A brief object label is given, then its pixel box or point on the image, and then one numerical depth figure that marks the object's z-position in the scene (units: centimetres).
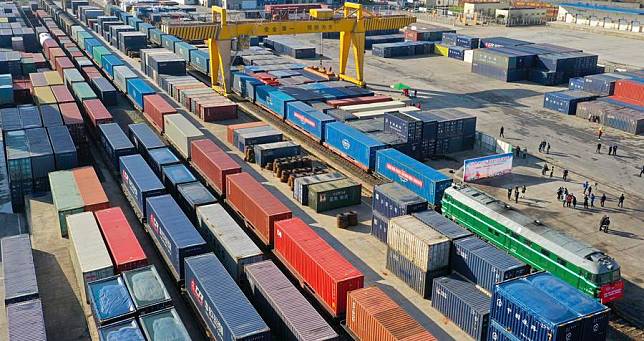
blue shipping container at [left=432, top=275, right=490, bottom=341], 3123
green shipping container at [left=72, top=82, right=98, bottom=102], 6771
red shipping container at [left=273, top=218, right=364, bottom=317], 3133
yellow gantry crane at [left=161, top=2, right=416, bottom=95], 7669
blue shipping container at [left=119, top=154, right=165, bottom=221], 4206
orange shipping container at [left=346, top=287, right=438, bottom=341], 2752
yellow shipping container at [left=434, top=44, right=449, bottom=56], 11912
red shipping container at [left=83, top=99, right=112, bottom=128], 5956
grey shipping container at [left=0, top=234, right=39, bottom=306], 3120
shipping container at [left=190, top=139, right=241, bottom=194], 4684
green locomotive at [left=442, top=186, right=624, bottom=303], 3366
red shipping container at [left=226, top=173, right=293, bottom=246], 3875
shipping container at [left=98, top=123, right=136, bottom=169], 5113
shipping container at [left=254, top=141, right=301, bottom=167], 5553
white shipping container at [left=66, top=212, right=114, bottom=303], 3247
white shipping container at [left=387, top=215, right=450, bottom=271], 3447
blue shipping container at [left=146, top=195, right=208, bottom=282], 3394
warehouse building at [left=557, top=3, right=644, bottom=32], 14288
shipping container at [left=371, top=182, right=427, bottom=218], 4028
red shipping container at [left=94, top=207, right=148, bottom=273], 3322
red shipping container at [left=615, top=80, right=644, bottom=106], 7694
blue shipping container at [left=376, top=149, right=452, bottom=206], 4647
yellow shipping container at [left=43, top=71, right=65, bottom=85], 7375
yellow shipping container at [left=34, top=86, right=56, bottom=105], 6407
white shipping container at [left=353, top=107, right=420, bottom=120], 6581
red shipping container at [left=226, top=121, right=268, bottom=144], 6182
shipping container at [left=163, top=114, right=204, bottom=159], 5553
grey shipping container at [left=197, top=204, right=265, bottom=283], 3353
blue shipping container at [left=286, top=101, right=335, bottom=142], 6184
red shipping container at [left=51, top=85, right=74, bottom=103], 6406
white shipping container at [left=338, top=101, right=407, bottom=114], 6819
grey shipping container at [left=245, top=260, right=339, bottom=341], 2736
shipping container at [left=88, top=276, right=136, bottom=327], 2862
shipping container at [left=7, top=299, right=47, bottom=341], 2751
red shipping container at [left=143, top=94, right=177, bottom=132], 6384
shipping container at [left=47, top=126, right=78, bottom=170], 4822
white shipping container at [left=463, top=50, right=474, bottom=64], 11224
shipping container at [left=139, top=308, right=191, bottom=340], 2702
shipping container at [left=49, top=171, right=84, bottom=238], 4047
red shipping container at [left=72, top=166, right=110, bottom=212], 4112
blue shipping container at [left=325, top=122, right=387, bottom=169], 5428
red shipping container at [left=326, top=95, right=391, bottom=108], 7000
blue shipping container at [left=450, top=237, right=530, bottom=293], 3231
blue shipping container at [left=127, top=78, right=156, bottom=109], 7175
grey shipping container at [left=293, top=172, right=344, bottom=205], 4825
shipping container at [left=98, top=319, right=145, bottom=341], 2683
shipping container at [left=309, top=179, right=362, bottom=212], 4722
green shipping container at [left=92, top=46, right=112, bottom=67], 9831
